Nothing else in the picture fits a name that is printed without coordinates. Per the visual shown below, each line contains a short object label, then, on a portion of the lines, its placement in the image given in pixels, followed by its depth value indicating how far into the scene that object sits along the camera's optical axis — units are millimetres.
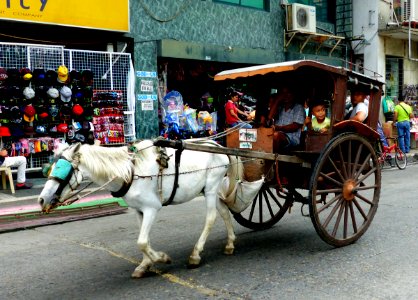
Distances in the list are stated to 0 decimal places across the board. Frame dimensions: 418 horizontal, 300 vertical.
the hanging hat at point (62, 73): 10688
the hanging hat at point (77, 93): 11148
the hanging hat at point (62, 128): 10992
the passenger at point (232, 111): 11989
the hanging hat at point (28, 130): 10477
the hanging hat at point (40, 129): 10648
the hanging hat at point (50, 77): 10602
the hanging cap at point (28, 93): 10273
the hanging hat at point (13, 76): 10070
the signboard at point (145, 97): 12477
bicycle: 14185
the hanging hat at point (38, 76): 10448
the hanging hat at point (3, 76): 9930
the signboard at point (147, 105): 12613
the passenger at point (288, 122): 5996
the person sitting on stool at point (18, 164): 9875
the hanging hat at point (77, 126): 11172
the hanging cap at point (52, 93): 10609
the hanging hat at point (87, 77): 11180
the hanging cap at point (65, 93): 10867
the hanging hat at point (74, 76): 10984
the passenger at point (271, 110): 6449
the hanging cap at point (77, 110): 11094
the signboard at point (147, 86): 12578
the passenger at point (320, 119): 6148
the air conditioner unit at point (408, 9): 19234
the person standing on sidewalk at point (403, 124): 16094
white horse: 4484
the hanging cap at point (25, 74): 10211
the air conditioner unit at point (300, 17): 16109
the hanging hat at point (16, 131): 10227
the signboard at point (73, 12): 10102
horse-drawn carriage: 4695
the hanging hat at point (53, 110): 10812
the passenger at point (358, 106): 6207
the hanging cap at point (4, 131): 9961
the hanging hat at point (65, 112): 11062
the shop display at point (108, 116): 11594
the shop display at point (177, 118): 12938
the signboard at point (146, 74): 12479
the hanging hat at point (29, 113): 10344
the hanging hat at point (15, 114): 10172
